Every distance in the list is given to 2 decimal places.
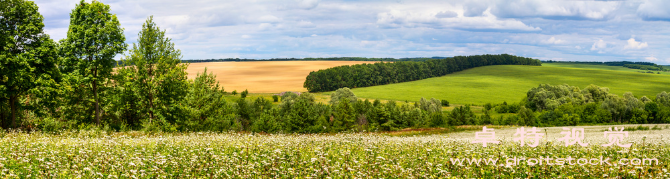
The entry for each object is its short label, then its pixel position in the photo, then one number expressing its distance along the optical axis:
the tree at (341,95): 142.25
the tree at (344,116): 80.72
